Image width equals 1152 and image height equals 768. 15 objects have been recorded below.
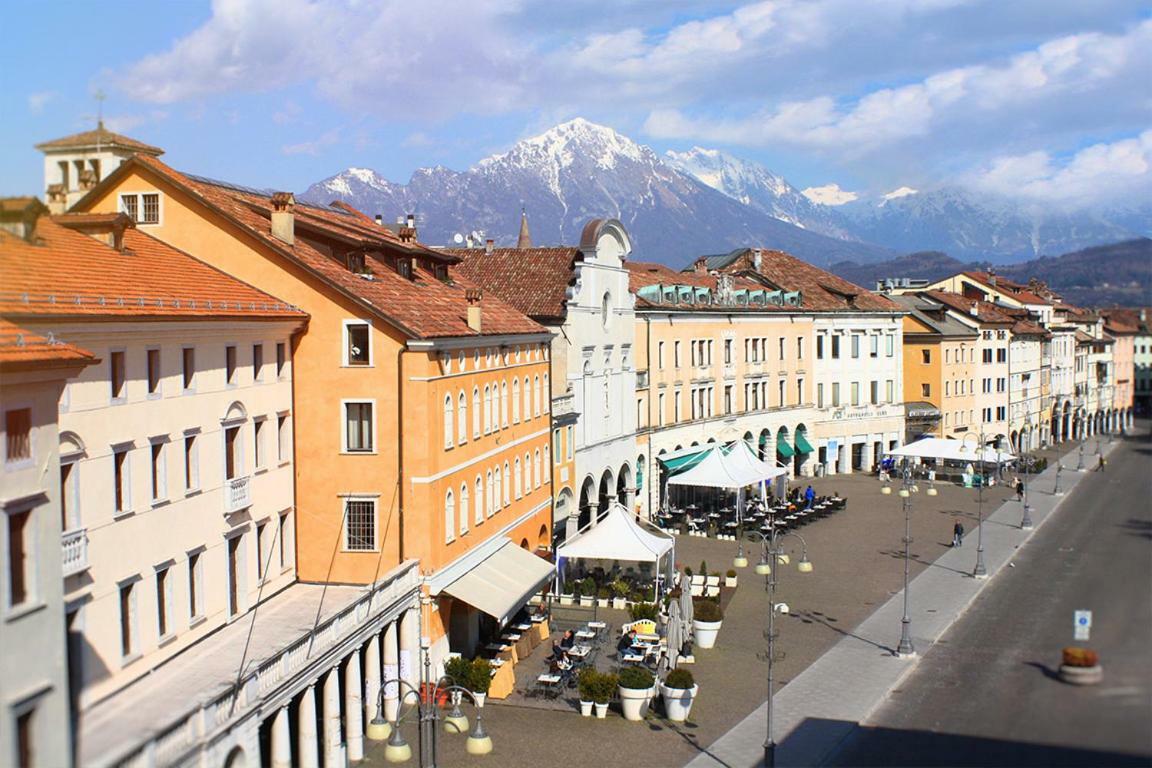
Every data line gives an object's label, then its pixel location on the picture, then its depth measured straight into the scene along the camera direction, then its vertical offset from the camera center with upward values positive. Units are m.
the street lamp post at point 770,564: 27.53 -8.82
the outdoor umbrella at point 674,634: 35.09 -8.36
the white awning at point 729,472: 58.66 -6.17
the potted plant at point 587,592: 44.50 -9.03
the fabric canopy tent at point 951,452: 75.94 -6.71
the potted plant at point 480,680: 32.69 -8.96
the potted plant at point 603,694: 31.92 -9.16
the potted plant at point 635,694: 31.86 -9.13
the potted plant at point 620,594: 44.38 -9.16
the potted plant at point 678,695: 31.62 -9.11
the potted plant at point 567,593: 44.66 -9.12
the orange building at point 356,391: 32.69 -1.16
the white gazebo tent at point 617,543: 43.03 -7.05
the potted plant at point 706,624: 38.91 -8.93
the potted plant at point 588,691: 31.97 -9.09
